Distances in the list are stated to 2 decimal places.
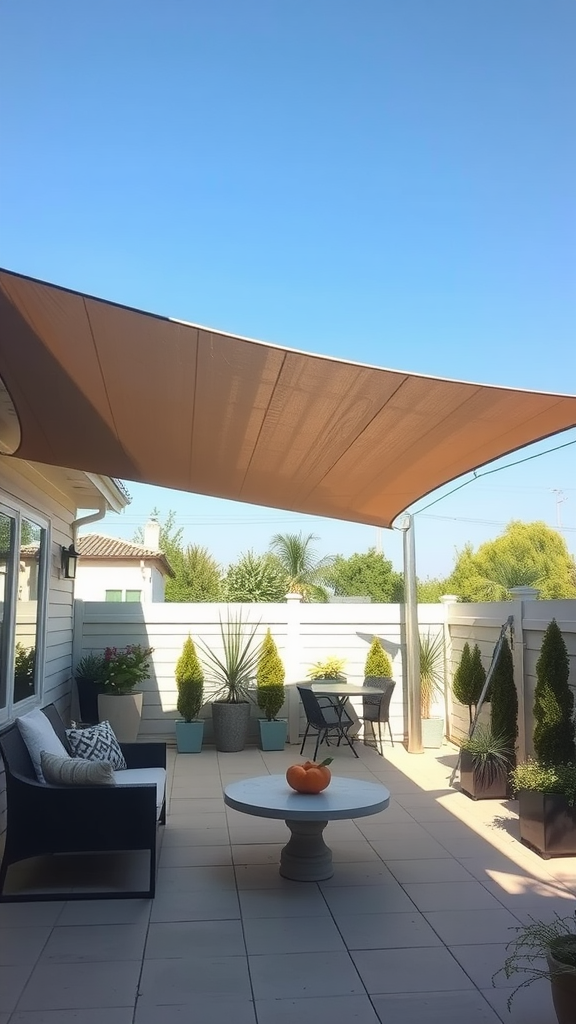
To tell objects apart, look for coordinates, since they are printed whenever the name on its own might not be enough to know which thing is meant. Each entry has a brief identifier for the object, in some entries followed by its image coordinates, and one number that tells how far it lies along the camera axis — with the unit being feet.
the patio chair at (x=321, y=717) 23.63
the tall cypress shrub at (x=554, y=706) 15.52
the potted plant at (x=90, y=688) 24.84
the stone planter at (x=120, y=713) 23.91
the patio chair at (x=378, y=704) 25.48
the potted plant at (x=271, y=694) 26.05
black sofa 12.14
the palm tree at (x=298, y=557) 74.54
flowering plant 24.58
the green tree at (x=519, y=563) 95.14
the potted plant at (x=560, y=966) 7.13
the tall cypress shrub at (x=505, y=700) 19.13
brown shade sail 9.39
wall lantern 24.17
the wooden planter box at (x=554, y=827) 14.16
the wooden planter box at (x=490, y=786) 18.75
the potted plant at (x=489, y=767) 18.72
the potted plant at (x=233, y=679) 25.76
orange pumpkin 13.42
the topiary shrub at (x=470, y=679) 22.08
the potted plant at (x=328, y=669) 27.81
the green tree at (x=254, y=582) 69.26
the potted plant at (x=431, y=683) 26.61
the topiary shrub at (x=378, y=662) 27.76
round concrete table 12.30
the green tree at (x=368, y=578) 104.42
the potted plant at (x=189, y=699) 25.43
